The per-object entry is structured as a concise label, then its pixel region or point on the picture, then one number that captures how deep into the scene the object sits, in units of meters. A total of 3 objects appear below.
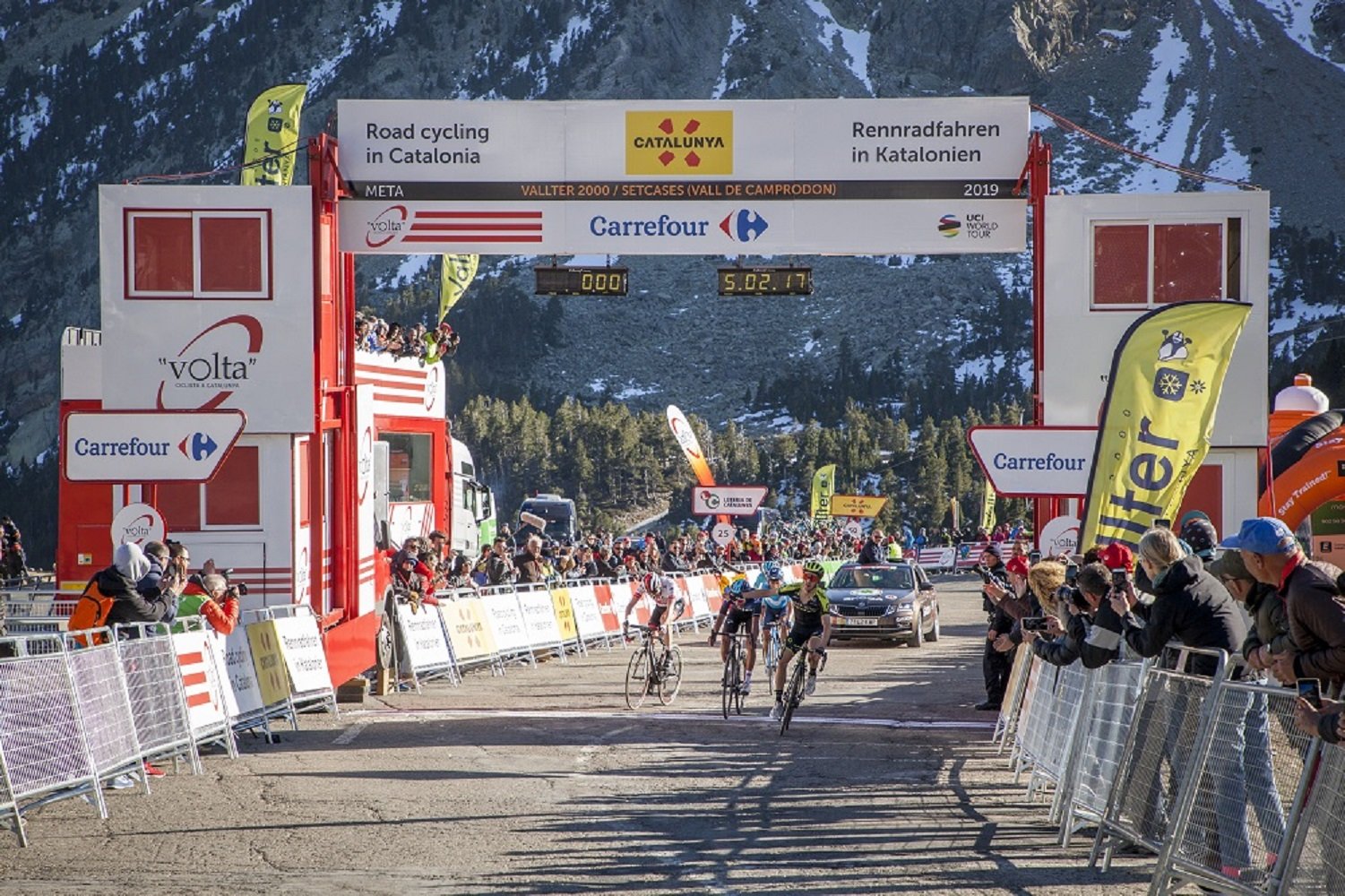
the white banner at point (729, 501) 45.72
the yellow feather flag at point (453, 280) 36.22
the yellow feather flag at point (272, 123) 31.02
